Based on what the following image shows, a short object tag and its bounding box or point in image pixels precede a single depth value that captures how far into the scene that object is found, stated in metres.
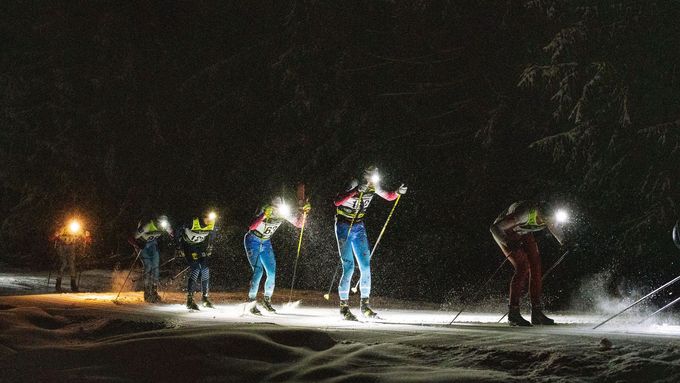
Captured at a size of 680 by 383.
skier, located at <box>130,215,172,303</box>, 17.06
